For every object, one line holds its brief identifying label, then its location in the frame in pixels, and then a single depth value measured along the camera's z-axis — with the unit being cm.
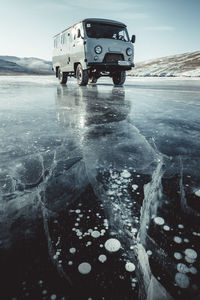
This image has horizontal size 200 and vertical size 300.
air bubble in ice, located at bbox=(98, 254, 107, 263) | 79
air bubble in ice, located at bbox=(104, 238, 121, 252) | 84
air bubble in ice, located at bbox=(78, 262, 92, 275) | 75
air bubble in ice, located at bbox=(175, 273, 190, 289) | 71
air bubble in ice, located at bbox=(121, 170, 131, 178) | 142
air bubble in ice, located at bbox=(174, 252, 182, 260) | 81
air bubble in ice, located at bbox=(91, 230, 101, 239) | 90
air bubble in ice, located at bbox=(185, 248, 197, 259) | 81
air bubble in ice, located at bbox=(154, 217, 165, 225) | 99
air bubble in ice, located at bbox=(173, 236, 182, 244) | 88
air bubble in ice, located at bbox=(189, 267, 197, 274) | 75
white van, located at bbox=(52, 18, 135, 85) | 728
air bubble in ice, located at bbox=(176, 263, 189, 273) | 75
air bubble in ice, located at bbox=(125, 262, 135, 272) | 76
